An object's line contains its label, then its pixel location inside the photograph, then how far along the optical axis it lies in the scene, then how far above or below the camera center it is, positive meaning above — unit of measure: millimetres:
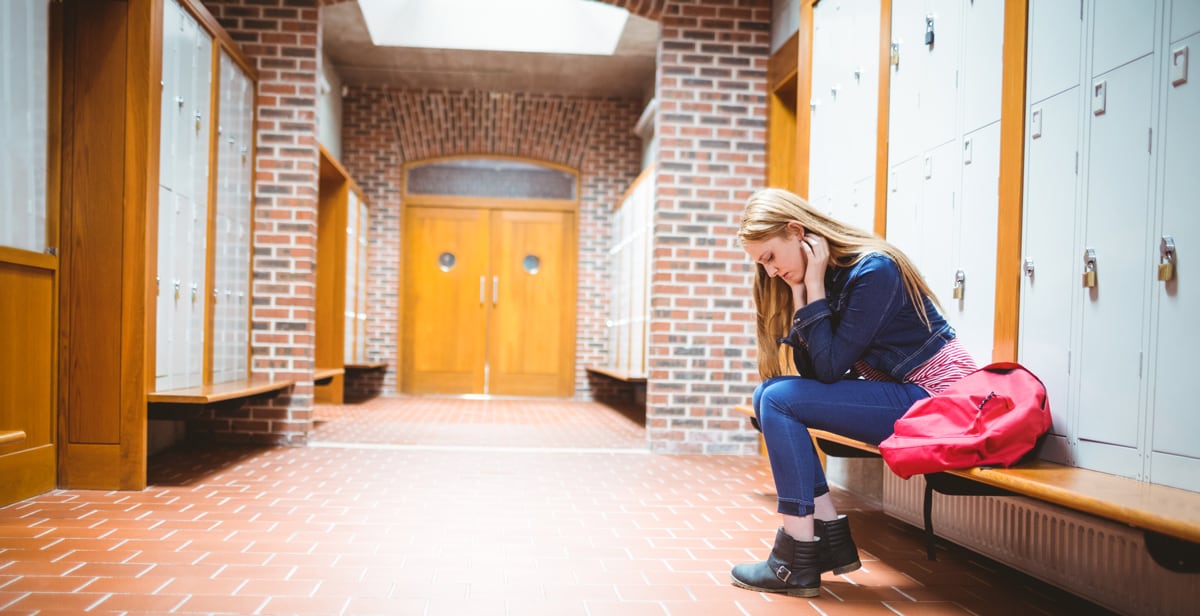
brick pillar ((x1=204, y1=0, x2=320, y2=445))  5133 +731
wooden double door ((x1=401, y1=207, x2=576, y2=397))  9625 -90
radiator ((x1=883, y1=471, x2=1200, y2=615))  2031 -690
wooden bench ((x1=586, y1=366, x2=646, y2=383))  6526 -641
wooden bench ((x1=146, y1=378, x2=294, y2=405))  3553 -486
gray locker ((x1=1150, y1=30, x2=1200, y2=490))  1828 +33
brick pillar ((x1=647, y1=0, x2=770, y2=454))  5285 +517
